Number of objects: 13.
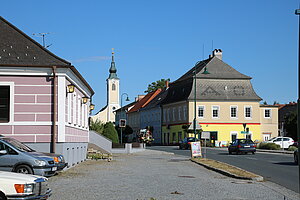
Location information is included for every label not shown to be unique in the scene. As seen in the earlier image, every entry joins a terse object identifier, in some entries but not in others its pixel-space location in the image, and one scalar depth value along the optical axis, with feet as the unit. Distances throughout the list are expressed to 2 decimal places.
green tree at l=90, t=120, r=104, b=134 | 173.88
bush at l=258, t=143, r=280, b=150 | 194.18
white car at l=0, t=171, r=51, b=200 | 31.12
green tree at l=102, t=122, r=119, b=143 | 176.76
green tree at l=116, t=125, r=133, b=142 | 310.76
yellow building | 272.31
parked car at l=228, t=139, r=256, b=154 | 151.97
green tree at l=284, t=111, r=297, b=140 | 288.30
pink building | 71.82
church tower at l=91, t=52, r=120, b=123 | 491.31
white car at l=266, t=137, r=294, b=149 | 206.39
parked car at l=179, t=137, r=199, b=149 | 209.36
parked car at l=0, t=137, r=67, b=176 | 55.77
